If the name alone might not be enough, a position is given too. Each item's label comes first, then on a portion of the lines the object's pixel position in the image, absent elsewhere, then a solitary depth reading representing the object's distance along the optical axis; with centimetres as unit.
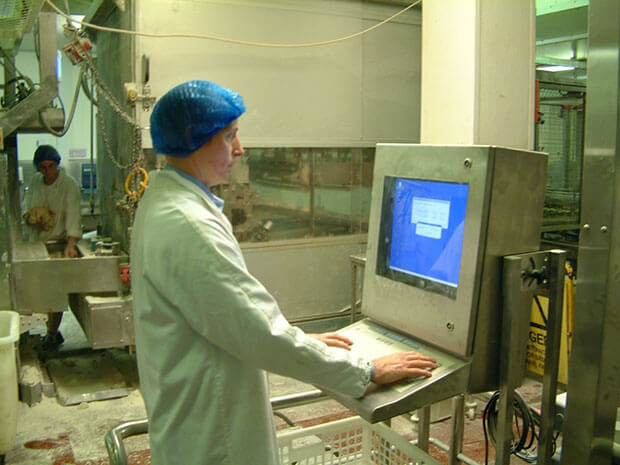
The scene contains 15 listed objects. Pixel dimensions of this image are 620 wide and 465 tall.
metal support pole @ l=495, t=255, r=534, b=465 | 151
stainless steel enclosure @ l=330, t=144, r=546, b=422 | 151
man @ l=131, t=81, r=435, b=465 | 133
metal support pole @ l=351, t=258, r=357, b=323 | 363
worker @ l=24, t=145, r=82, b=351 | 450
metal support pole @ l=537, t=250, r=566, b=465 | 153
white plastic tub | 289
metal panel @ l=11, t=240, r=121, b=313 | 363
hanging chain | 361
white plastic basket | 195
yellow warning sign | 157
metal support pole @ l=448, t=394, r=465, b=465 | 214
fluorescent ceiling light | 421
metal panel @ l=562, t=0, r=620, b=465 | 140
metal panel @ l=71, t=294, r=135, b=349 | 361
